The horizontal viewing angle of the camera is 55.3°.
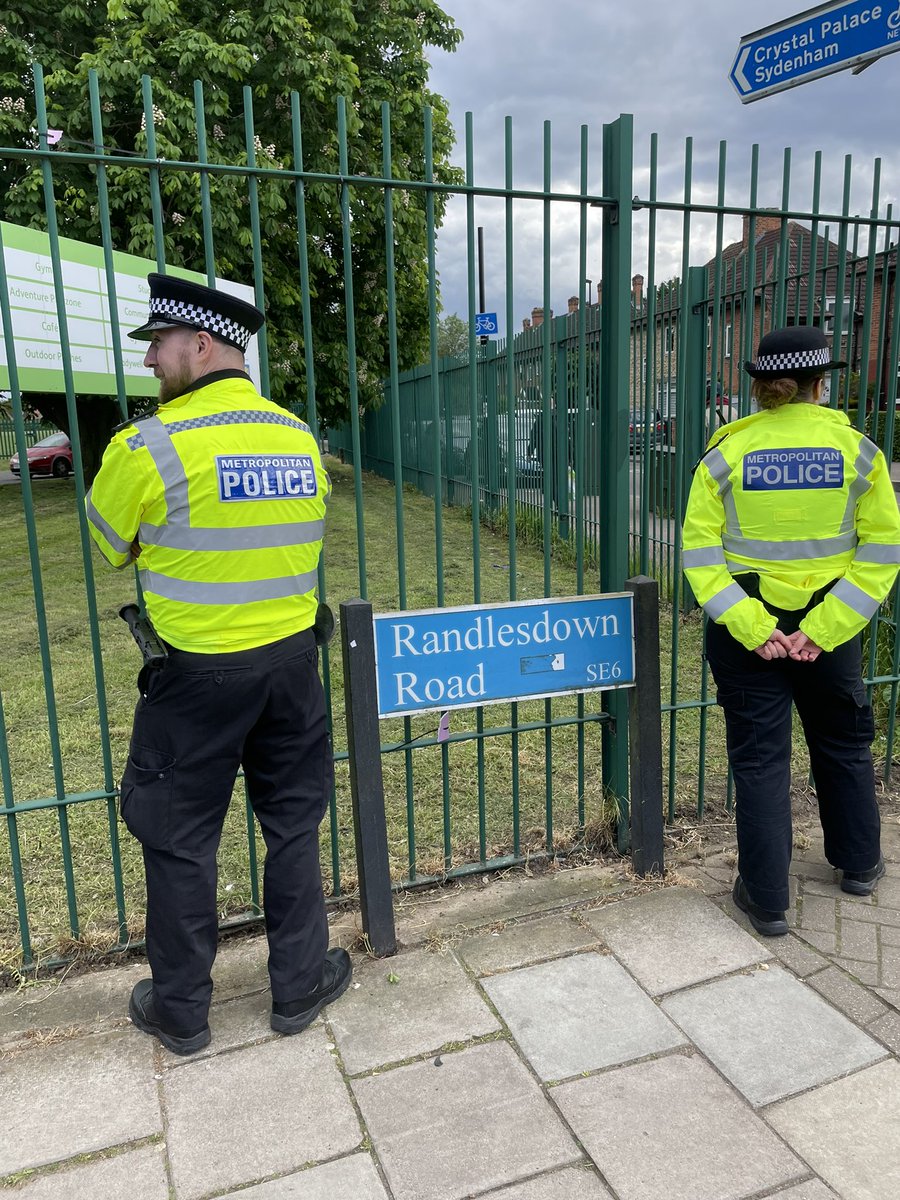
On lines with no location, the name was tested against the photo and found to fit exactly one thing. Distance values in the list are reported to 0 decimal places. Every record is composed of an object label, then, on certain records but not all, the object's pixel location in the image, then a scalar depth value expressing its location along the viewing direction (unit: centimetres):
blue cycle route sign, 1256
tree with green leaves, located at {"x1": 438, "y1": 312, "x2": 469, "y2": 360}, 4909
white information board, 307
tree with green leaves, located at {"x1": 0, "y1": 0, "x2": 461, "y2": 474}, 1030
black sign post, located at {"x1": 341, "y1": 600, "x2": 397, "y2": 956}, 274
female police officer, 268
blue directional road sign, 300
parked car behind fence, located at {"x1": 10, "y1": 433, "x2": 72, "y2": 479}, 2181
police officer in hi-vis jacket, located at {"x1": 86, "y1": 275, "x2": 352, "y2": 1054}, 216
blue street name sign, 283
